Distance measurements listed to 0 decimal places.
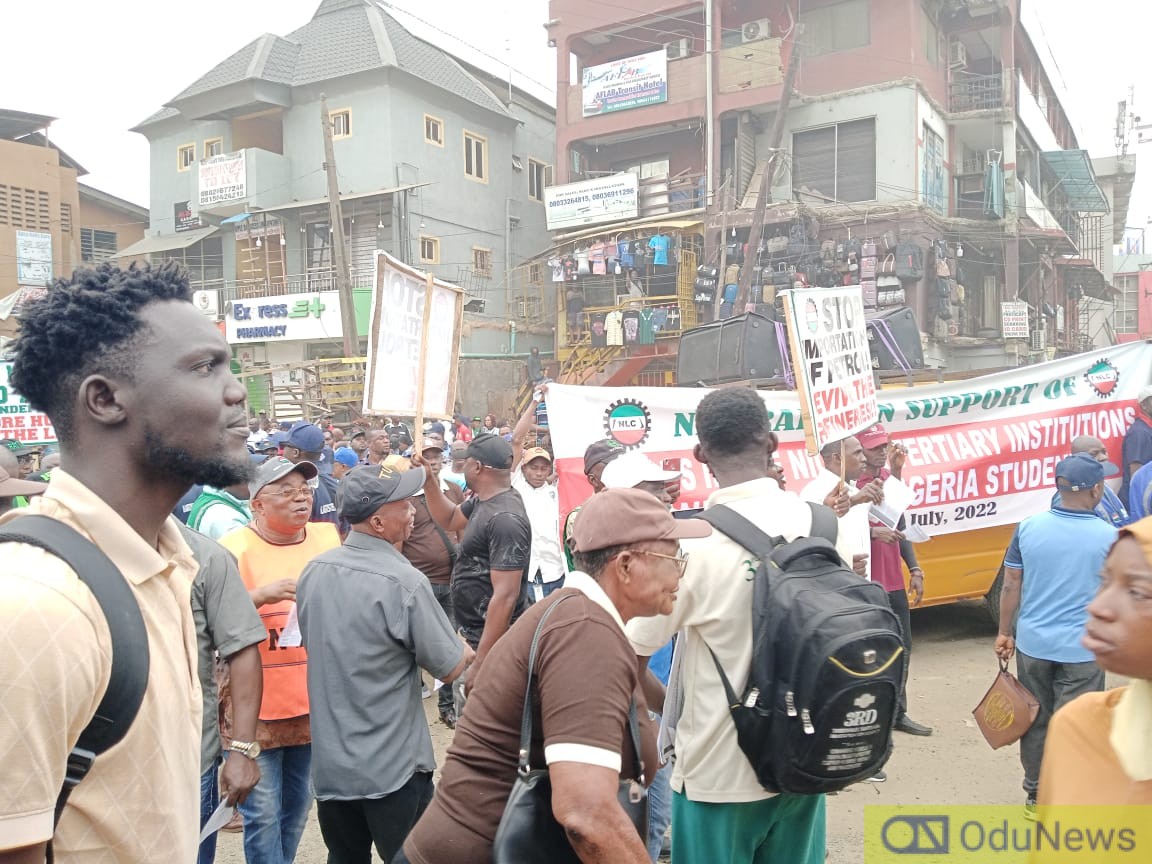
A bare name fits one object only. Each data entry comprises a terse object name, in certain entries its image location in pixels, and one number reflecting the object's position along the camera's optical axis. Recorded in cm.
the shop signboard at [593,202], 2728
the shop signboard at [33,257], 3134
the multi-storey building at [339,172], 2886
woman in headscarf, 168
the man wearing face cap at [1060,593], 429
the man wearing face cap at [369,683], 312
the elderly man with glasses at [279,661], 347
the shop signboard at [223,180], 2973
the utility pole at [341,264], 2147
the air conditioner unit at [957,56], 2671
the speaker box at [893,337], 1063
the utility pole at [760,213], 2125
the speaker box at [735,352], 1068
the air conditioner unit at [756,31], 2570
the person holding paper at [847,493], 411
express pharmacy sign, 2764
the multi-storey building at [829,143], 2394
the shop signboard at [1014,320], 2358
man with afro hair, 120
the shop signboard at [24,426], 880
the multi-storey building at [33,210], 3100
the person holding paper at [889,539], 564
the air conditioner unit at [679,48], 2752
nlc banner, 641
